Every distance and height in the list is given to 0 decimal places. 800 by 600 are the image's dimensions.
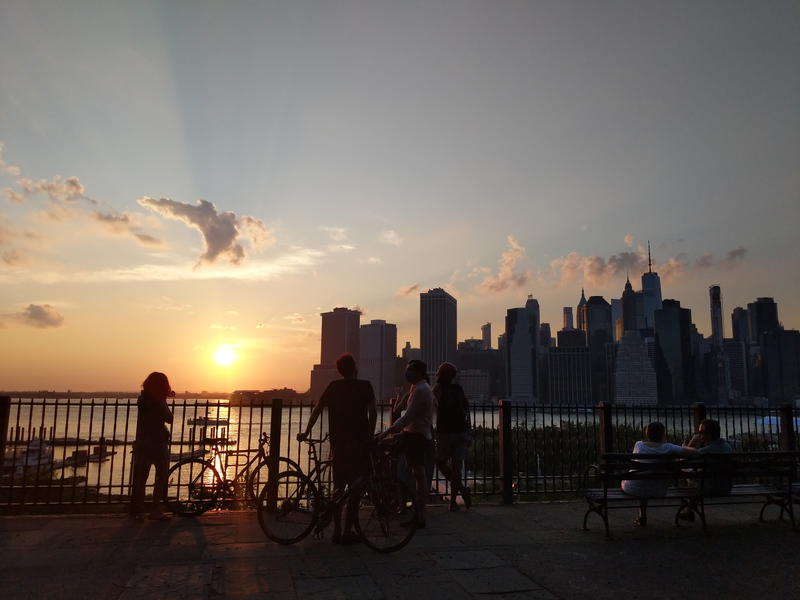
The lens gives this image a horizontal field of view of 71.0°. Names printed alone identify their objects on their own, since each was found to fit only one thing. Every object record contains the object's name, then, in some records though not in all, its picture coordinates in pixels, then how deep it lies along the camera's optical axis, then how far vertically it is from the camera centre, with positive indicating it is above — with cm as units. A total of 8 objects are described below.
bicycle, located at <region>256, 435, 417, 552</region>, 636 -127
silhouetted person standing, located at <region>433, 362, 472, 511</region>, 875 -58
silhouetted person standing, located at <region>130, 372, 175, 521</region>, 794 -72
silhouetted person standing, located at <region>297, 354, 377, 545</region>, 653 -39
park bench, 706 -95
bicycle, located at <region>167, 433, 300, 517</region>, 807 -139
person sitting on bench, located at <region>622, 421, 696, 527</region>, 724 -68
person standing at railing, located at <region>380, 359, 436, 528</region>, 755 -42
